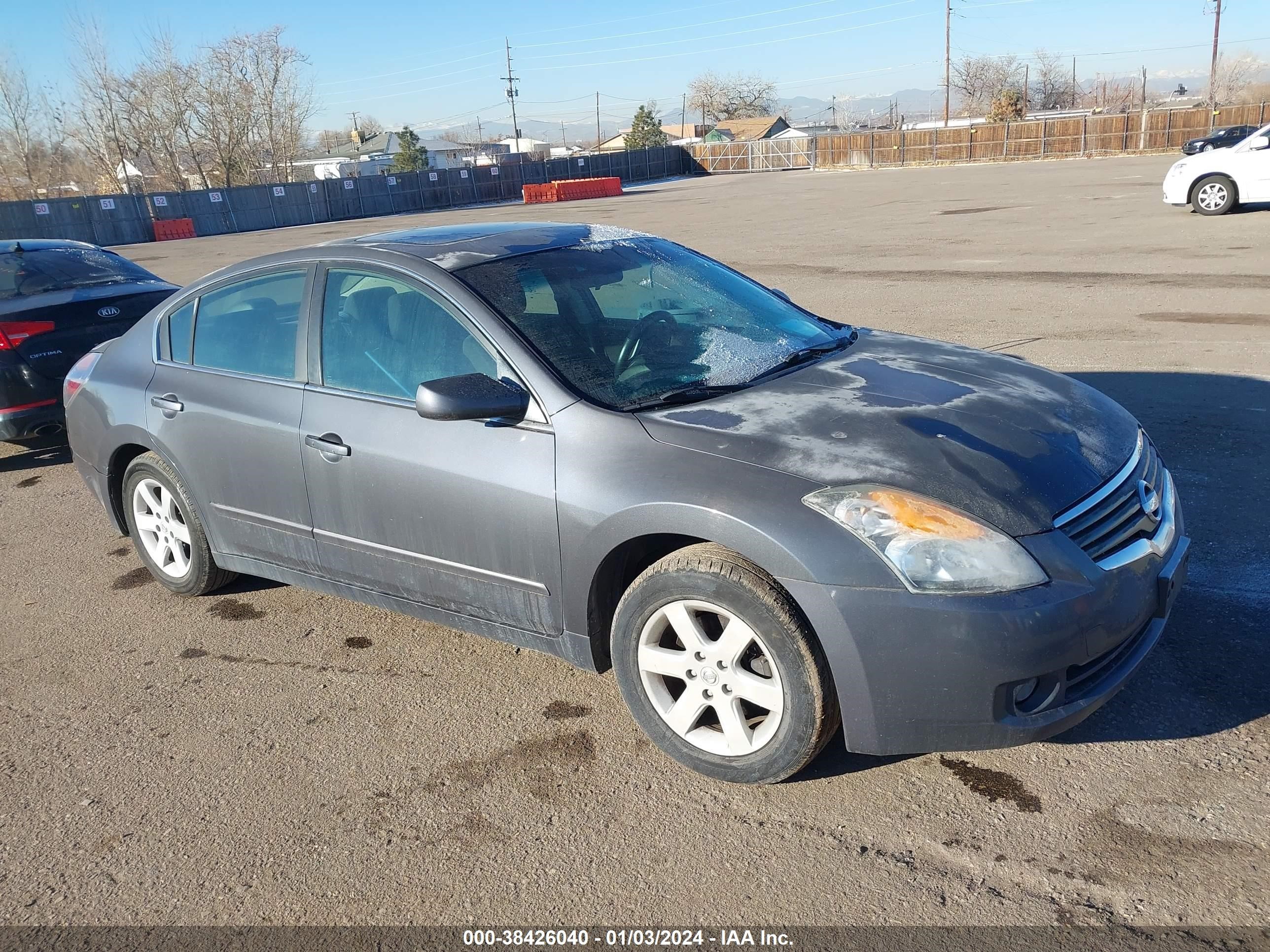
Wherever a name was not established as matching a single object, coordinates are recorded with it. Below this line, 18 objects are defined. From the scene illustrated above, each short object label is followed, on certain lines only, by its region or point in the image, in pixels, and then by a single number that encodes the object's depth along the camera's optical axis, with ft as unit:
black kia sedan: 22.25
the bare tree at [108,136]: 190.39
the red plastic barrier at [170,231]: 125.80
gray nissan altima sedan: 8.79
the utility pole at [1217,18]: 208.95
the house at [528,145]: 401.29
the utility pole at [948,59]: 224.53
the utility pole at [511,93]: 306.14
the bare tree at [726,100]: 408.87
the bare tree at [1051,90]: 365.20
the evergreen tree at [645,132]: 298.56
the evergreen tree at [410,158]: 299.99
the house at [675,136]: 346.95
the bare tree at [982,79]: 350.23
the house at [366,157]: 313.53
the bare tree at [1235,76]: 324.60
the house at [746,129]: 326.24
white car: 54.03
